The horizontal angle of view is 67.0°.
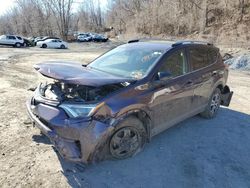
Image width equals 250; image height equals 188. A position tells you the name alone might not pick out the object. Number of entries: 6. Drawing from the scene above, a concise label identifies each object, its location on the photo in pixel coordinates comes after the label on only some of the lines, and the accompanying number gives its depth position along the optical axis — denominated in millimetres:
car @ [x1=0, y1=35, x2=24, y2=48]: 22639
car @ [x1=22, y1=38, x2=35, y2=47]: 23713
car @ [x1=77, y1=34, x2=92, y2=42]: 34038
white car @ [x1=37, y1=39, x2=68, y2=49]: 23597
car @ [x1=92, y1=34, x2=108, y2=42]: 33788
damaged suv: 2344
